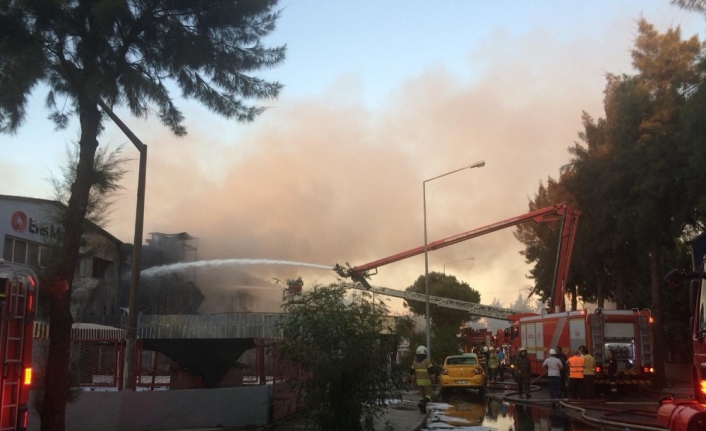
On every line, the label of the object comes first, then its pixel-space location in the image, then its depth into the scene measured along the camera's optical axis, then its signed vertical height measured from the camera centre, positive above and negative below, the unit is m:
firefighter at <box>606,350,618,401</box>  23.52 -1.12
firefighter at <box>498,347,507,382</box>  35.01 -1.46
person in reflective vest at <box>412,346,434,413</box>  17.09 -0.99
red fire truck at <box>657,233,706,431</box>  8.02 -0.26
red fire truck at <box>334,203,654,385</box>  23.70 +0.33
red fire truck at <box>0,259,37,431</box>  7.49 -0.11
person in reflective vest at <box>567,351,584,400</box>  20.98 -1.16
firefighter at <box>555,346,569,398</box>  22.63 -1.16
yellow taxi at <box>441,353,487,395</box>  25.70 -1.48
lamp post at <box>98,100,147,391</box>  13.18 +1.19
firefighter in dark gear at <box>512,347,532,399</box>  22.66 -1.16
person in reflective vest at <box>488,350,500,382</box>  34.16 -1.53
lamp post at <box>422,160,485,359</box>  30.39 +3.40
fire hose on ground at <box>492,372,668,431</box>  14.05 -1.88
